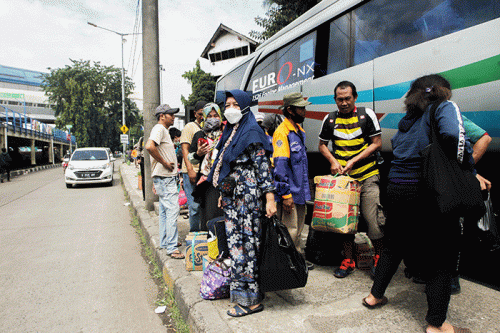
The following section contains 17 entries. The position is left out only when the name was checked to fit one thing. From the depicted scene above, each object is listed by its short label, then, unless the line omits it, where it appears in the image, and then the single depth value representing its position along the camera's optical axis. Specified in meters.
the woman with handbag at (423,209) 2.00
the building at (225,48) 30.83
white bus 2.63
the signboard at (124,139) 26.37
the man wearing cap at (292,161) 2.99
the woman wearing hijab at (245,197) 2.45
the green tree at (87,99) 34.22
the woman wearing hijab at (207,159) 3.33
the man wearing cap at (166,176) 3.93
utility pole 6.44
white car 12.66
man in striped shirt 3.00
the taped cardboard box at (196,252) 3.42
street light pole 19.19
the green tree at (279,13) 11.66
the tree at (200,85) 27.36
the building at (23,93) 70.81
